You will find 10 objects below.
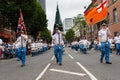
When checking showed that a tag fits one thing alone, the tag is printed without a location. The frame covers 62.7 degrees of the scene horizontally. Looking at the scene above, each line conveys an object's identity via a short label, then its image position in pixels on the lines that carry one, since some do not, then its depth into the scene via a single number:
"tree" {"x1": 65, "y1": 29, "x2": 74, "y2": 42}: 55.51
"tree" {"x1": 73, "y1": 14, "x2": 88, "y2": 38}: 31.74
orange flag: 7.71
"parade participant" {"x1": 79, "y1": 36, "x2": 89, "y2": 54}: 10.36
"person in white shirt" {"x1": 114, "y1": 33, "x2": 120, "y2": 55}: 8.63
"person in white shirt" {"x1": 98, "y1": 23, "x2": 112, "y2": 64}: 4.90
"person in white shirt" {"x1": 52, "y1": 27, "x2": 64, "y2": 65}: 5.13
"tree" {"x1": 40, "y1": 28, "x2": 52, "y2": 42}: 37.03
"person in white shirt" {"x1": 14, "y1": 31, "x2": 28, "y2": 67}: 5.21
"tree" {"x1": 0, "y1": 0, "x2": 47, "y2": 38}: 14.70
